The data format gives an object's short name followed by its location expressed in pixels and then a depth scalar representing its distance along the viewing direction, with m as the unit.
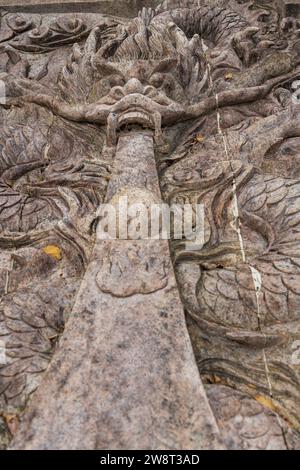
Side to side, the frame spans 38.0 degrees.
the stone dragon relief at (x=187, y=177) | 1.75
